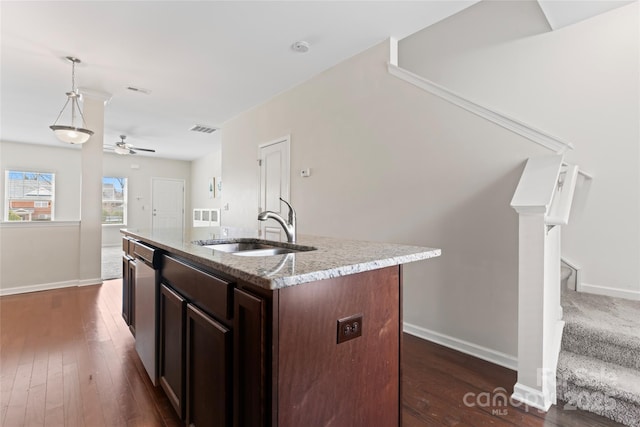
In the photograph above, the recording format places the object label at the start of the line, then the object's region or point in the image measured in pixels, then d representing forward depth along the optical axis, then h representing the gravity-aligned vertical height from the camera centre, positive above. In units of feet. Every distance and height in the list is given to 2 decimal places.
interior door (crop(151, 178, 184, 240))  30.09 +0.89
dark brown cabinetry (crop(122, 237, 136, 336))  7.61 -1.92
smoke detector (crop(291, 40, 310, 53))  10.00 +5.46
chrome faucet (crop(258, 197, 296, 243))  5.38 -0.19
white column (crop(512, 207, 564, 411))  5.65 -1.90
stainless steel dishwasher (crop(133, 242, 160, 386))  5.56 -1.85
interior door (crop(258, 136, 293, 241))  13.85 +1.64
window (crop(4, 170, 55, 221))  23.86 +1.09
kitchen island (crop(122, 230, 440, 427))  2.95 -1.39
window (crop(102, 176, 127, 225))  27.81 +0.92
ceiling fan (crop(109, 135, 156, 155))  19.06 +3.89
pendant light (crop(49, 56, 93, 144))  10.98 +2.87
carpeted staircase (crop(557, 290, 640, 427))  5.28 -2.88
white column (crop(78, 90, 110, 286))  14.46 +0.61
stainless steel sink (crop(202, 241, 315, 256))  5.44 -0.70
